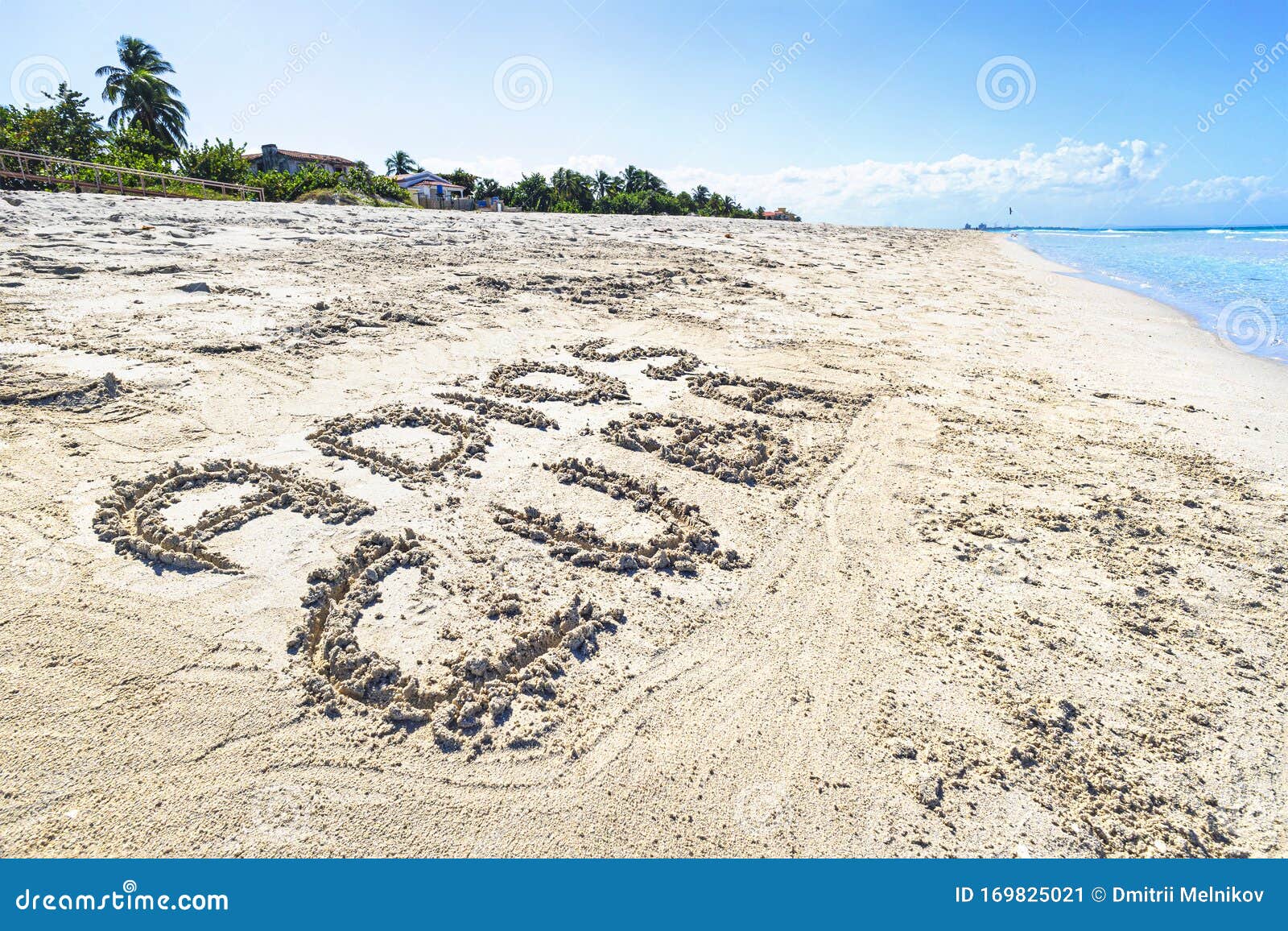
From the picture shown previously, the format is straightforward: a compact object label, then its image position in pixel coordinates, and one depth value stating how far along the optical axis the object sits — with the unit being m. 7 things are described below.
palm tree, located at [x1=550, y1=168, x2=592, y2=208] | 48.12
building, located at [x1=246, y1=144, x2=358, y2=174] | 42.50
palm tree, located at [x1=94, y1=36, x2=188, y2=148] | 34.12
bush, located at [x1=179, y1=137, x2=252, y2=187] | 25.78
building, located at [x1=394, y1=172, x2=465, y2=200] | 44.84
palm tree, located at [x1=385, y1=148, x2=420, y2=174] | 61.84
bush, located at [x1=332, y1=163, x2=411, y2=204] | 28.83
